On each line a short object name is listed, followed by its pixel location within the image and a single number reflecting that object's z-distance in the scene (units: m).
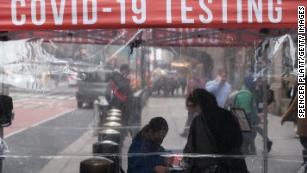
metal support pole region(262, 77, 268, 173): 14.24
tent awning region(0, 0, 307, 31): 7.95
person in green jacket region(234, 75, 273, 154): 18.87
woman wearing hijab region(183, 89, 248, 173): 10.44
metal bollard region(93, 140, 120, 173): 11.90
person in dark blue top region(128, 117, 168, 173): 10.61
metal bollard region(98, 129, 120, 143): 15.93
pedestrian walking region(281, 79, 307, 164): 15.36
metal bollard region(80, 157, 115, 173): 9.86
